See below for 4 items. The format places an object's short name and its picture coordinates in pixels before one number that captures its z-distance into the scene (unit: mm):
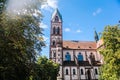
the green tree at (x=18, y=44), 5687
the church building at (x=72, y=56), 26813
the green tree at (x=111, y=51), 11084
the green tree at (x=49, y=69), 17415
